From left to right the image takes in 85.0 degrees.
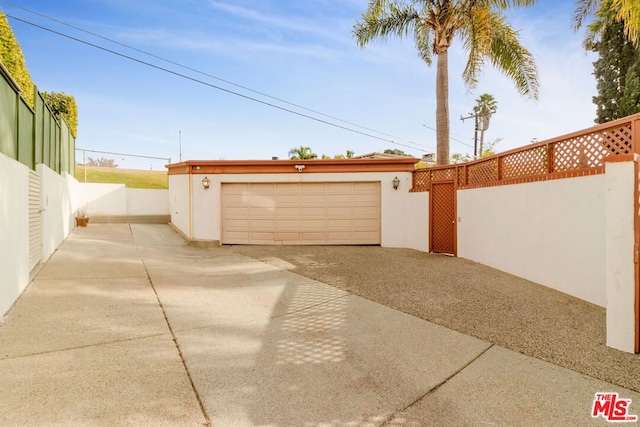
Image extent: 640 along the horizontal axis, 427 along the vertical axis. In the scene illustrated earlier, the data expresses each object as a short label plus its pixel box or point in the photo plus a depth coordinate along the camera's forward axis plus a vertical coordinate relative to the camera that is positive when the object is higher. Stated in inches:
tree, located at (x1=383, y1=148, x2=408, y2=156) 2150.6 +336.8
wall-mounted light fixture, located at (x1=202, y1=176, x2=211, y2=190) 455.5 +30.0
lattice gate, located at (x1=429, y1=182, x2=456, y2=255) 388.8 -13.8
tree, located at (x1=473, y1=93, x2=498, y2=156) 1464.1 +432.2
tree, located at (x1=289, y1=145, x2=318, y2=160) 1249.4 +191.8
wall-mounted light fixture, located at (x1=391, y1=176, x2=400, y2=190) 455.2 +29.1
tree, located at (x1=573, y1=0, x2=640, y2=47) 207.2 +119.7
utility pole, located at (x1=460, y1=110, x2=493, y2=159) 903.6 +213.4
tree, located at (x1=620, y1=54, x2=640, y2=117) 623.2 +205.1
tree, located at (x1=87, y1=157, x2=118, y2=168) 690.0 +96.1
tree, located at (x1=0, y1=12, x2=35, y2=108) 287.1 +132.7
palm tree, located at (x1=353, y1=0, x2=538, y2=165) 414.0 +216.5
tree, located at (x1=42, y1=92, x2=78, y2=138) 532.7 +158.0
